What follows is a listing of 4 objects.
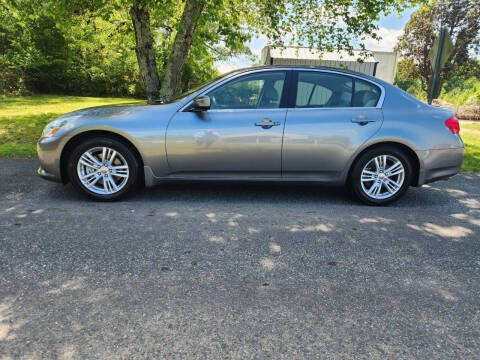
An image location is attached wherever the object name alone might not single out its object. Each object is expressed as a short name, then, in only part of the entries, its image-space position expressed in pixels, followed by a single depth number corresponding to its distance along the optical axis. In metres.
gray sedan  4.56
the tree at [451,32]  34.56
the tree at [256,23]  7.99
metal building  20.45
